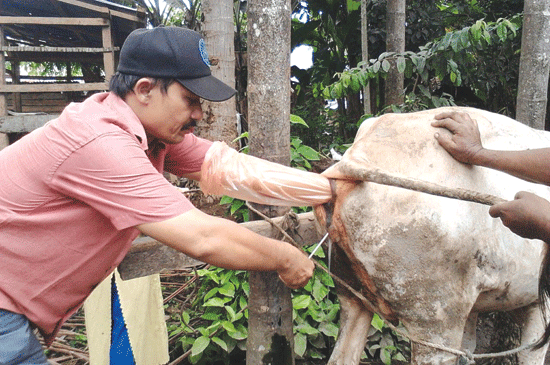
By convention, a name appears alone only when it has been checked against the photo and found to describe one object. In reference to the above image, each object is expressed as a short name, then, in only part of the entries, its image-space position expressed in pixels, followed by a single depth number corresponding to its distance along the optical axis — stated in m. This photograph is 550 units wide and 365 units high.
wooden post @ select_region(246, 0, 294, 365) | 2.59
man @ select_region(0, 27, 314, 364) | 1.58
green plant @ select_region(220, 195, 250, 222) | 3.37
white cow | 2.08
